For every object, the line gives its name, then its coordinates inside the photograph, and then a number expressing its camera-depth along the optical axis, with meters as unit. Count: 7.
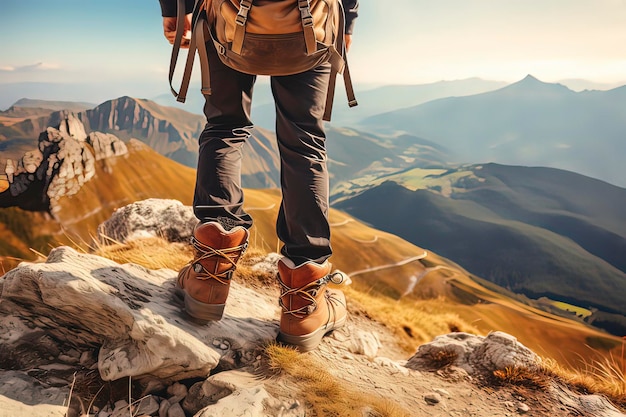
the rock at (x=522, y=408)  1.86
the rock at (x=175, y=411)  1.47
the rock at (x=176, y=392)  1.56
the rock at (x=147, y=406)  1.45
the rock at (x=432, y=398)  1.82
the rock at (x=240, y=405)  1.33
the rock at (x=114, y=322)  1.50
